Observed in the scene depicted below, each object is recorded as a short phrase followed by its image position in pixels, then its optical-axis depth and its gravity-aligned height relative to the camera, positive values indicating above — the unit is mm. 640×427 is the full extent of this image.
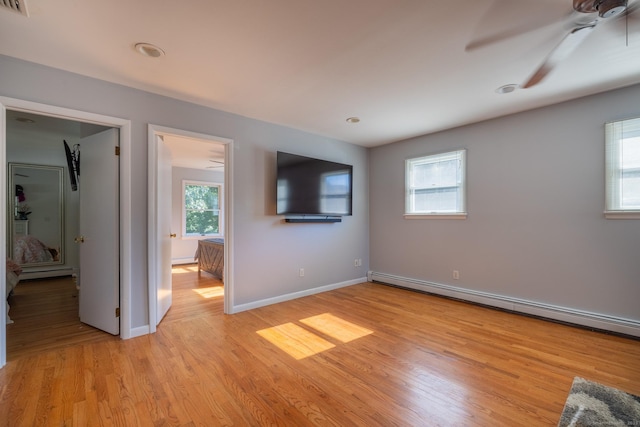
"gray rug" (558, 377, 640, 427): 1617 -1215
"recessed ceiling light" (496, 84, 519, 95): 2766 +1281
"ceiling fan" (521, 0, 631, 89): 1498 +1106
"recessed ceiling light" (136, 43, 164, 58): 2096 +1276
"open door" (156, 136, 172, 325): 3049 -192
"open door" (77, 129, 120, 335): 2787 -202
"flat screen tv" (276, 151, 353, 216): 3834 +412
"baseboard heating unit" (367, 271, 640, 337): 2816 -1138
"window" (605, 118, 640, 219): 2760 +465
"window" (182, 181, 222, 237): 7348 +116
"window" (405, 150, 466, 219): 4039 +431
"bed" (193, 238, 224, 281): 5113 -852
